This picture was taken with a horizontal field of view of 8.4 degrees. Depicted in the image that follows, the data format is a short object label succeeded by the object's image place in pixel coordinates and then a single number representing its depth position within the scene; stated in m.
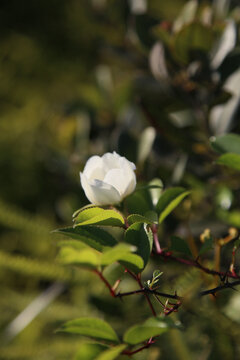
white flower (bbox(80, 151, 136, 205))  1.20
